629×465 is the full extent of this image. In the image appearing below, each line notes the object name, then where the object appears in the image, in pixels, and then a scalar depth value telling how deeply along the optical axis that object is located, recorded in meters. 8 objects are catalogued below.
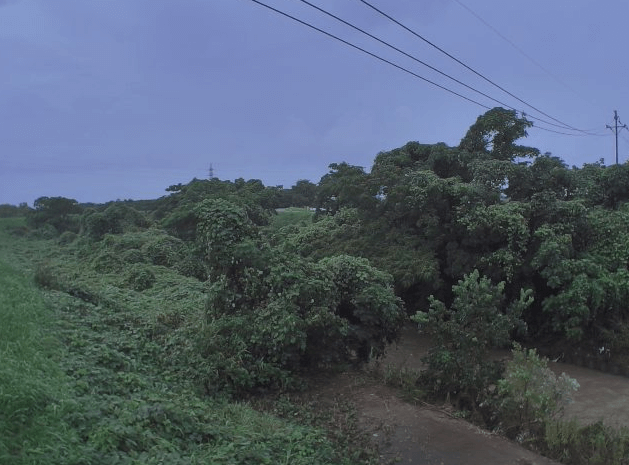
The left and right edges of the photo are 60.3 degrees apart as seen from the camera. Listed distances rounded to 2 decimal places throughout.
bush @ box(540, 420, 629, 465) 5.41
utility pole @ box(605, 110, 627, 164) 38.02
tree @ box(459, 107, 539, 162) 15.72
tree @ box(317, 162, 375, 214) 14.47
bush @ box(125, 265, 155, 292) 13.40
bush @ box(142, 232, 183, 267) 18.48
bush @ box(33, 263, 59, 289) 9.74
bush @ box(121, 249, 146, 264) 17.69
